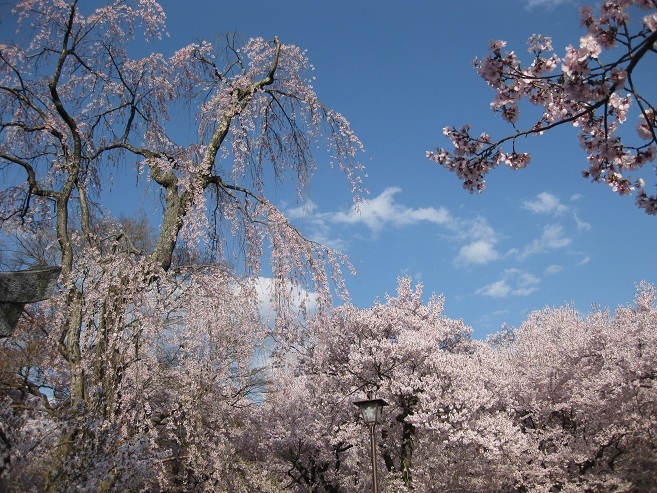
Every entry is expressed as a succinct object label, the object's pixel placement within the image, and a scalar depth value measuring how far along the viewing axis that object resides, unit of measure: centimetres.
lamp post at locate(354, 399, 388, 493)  926
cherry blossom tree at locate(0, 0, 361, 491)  546
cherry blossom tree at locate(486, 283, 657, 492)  1463
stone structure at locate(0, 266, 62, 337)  383
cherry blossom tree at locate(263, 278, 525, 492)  1411
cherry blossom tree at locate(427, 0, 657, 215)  339
